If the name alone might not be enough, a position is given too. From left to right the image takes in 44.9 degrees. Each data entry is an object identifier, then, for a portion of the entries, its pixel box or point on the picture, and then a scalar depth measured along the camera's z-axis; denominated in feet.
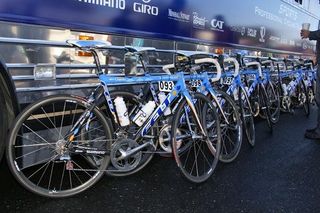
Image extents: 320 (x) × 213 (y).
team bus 9.64
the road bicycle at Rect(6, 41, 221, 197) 10.14
